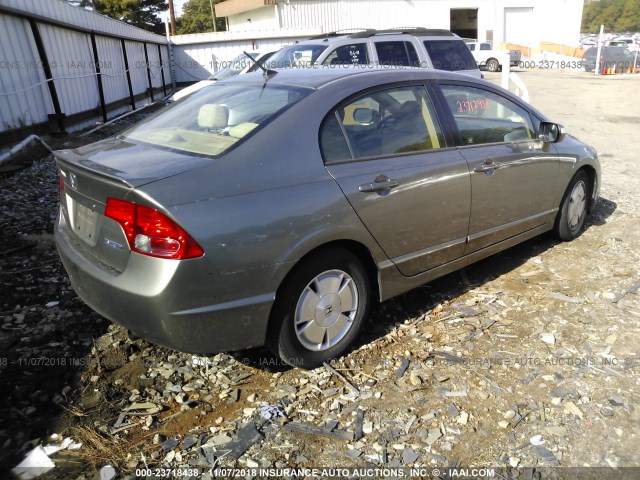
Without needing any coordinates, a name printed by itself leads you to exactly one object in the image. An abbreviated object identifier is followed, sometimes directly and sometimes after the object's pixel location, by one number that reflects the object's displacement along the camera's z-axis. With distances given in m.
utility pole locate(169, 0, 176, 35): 42.12
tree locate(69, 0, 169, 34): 45.81
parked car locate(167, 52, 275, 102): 10.39
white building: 35.88
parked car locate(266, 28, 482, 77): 8.63
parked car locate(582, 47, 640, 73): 30.30
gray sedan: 2.54
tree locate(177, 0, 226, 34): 72.62
